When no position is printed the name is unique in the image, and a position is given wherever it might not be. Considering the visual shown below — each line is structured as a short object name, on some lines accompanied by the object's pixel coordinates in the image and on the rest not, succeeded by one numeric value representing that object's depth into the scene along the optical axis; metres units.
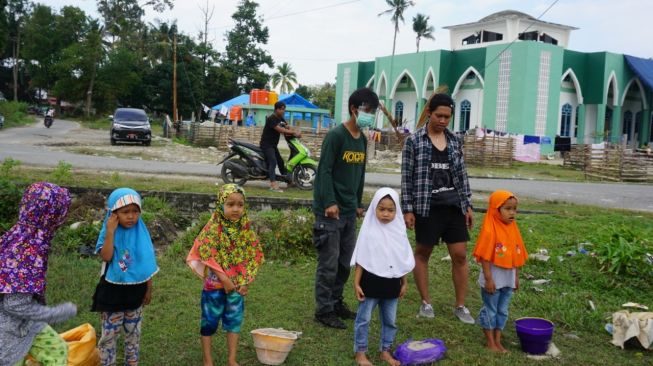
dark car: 23.73
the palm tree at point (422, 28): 51.41
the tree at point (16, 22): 63.66
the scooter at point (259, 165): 11.21
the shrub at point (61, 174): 8.63
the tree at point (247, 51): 58.28
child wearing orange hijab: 4.18
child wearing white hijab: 3.85
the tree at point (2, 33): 36.28
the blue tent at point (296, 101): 42.03
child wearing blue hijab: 3.34
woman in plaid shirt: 4.64
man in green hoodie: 4.57
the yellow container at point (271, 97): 41.50
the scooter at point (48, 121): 35.72
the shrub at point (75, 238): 6.26
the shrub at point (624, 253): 5.88
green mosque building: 31.08
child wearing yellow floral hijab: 3.60
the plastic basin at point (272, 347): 3.77
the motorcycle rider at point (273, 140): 10.48
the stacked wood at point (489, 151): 24.20
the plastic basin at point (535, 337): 4.11
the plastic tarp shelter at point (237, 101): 42.38
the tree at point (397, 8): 48.03
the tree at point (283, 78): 65.06
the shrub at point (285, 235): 6.60
